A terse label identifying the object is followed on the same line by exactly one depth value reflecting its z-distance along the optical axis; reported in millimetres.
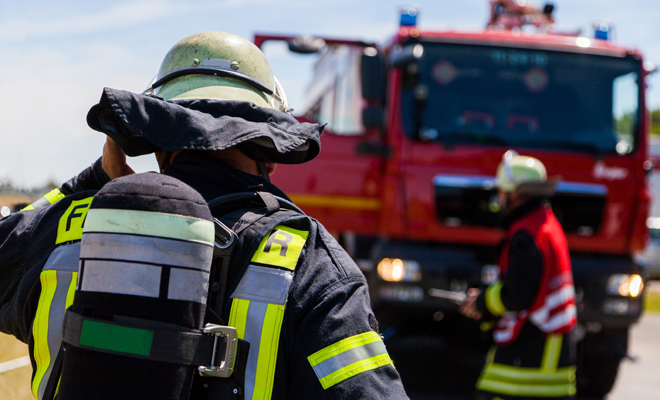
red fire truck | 5398
